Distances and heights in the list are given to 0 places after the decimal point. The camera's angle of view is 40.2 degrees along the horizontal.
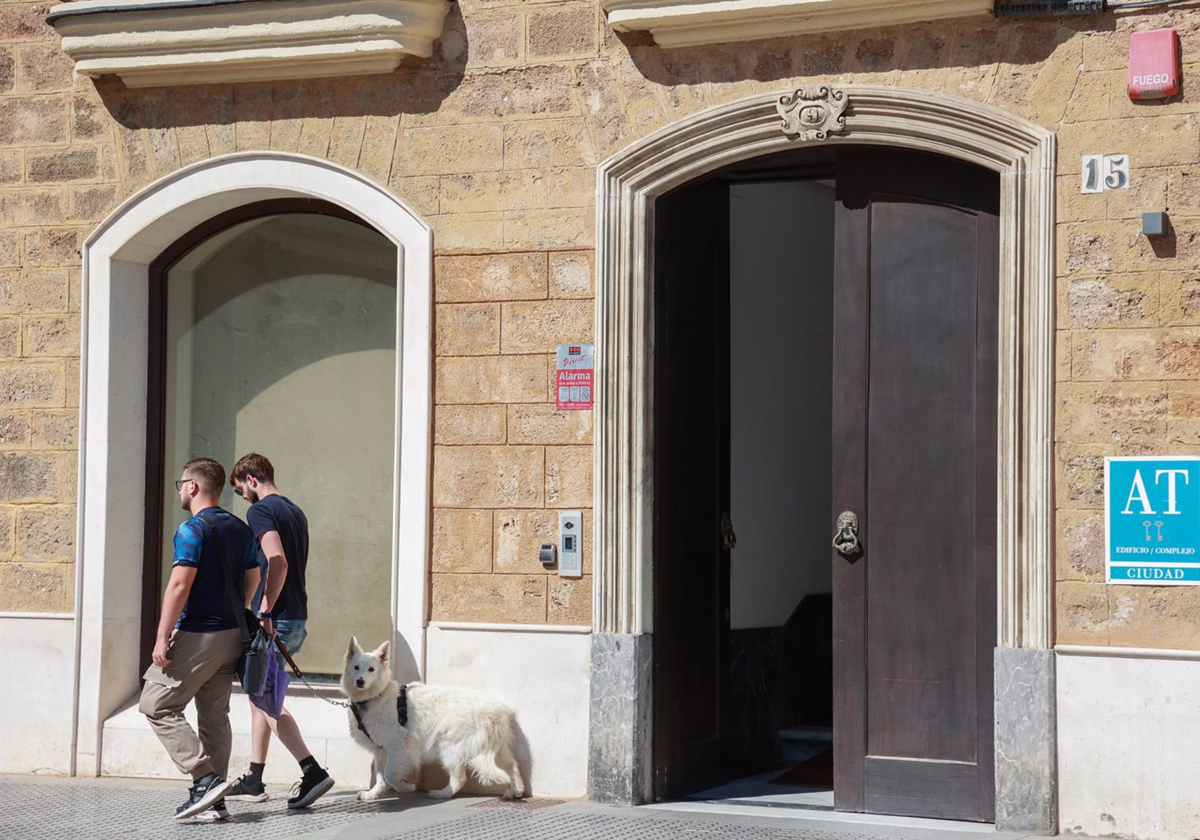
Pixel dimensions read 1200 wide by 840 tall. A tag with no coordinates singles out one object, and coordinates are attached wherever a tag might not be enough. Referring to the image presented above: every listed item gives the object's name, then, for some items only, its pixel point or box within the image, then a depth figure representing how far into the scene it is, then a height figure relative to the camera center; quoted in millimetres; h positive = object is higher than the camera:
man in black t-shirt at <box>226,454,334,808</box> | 7855 -477
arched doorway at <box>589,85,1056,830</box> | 7180 +487
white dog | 7797 -1130
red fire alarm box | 7082 +1869
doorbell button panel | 8031 -242
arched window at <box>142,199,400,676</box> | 8945 +624
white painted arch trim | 8406 +674
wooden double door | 7559 +50
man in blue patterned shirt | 7348 -699
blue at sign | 6973 -99
